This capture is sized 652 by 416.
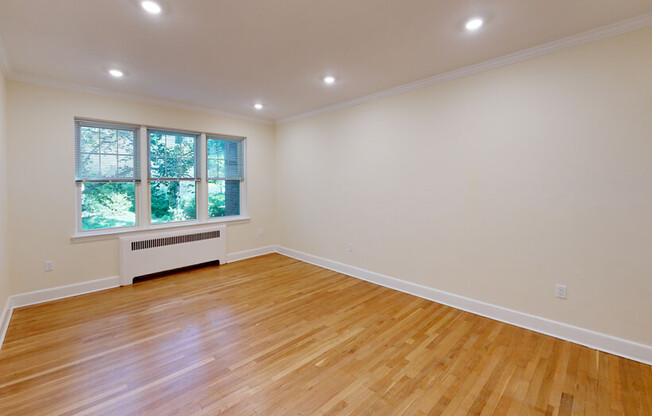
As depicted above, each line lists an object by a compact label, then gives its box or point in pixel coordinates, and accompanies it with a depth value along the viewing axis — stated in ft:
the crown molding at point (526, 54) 6.94
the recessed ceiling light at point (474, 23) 6.90
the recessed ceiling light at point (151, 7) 6.17
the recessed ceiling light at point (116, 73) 9.77
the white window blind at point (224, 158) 15.35
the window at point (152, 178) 11.77
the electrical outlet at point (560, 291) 8.13
